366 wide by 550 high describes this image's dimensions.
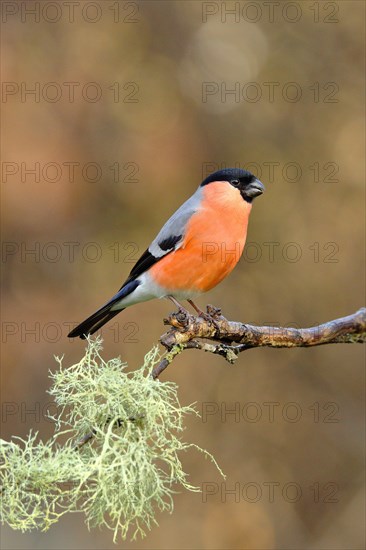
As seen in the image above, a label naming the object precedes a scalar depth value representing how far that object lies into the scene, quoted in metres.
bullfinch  6.43
